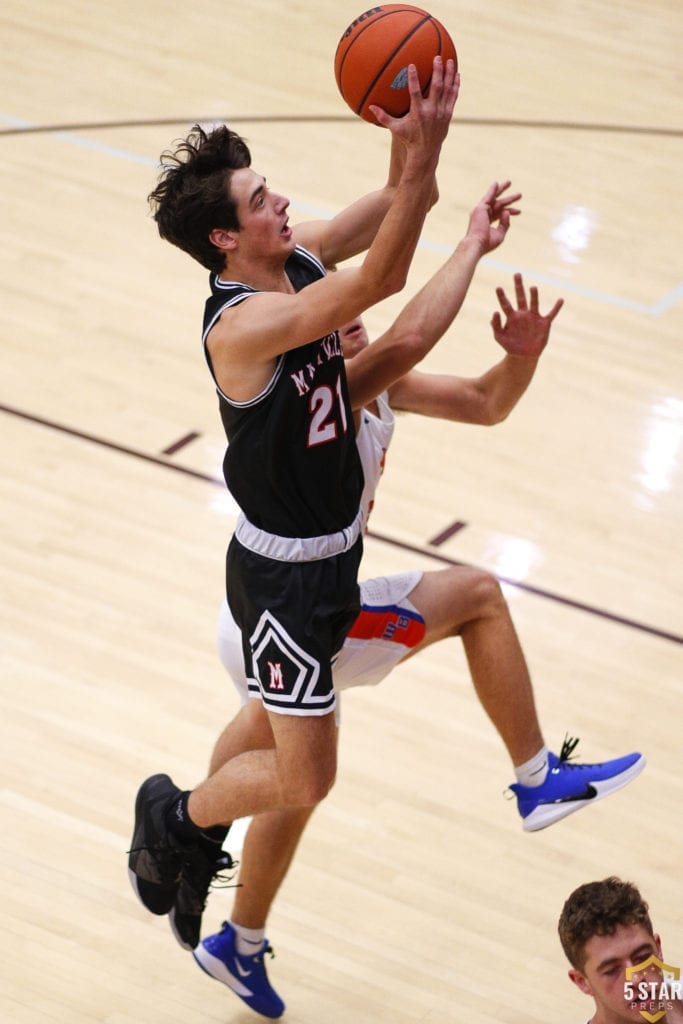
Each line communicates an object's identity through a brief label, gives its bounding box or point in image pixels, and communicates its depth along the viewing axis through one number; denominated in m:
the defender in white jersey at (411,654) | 9.20
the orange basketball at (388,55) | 8.29
